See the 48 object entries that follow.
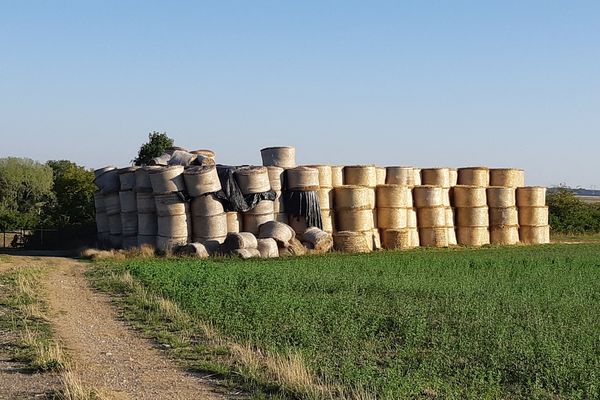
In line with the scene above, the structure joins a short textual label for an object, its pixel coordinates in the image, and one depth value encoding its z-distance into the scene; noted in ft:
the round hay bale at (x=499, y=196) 114.52
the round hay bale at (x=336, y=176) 104.01
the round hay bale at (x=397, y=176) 110.01
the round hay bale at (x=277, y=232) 92.12
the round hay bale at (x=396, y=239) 103.19
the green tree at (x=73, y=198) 132.46
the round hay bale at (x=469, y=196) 112.16
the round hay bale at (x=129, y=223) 97.25
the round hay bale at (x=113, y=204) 100.99
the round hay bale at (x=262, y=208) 94.68
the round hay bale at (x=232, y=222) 93.20
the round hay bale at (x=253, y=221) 94.84
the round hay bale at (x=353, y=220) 100.12
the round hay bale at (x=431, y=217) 107.55
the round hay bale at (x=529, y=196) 118.11
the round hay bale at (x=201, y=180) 90.12
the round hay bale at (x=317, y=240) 94.94
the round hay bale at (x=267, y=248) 89.51
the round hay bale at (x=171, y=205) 90.84
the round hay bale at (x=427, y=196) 107.96
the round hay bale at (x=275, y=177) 97.60
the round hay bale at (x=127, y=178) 98.27
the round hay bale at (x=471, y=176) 116.78
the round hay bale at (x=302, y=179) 98.32
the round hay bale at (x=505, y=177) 119.34
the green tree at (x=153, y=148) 135.33
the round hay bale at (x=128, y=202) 97.71
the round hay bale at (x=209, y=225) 90.58
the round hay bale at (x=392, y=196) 104.47
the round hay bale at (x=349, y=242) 97.40
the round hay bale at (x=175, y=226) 90.68
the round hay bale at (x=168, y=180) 90.94
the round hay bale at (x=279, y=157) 102.42
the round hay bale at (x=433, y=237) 107.55
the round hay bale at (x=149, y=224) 94.02
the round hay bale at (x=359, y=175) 105.50
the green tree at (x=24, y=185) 239.91
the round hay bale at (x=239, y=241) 88.17
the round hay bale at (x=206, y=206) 90.48
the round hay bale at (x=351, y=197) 100.17
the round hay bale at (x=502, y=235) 114.42
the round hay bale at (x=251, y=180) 93.35
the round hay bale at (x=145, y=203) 94.53
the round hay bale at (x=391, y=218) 104.37
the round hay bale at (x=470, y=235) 111.65
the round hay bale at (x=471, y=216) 111.96
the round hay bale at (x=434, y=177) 113.09
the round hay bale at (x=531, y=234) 118.11
